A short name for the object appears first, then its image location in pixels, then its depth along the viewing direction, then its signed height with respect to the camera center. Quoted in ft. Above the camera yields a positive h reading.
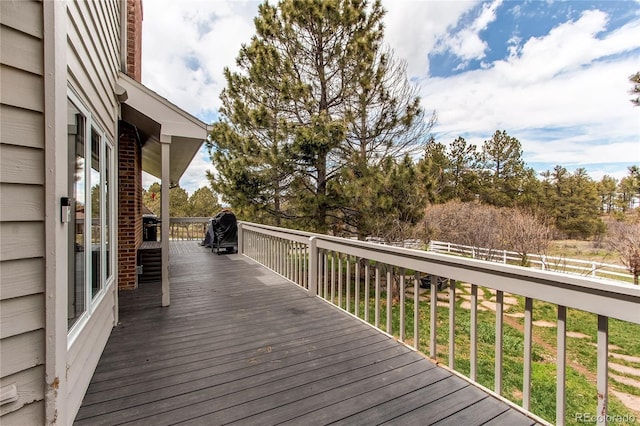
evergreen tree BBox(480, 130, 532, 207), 79.51 +11.47
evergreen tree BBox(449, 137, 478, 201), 79.77 +12.21
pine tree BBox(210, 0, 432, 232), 27.20 +9.87
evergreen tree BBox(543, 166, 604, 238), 74.33 +2.00
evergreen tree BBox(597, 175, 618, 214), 81.92 +5.67
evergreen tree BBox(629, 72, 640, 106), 26.27 +10.76
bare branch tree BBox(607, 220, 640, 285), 31.91 -4.18
